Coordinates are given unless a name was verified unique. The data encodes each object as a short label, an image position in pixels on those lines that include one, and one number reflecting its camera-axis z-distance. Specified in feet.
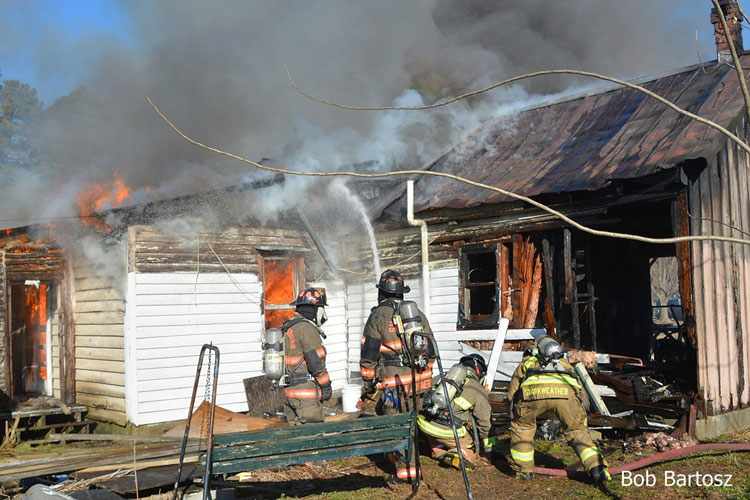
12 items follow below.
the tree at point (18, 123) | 86.33
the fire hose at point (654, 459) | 20.58
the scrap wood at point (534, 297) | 31.86
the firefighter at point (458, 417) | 22.63
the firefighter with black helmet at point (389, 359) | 23.90
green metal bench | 16.34
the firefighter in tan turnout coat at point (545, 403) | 20.77
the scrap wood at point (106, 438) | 28.50
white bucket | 35.09
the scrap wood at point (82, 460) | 22.33
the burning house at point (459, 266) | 26.73
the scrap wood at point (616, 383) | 26.66
